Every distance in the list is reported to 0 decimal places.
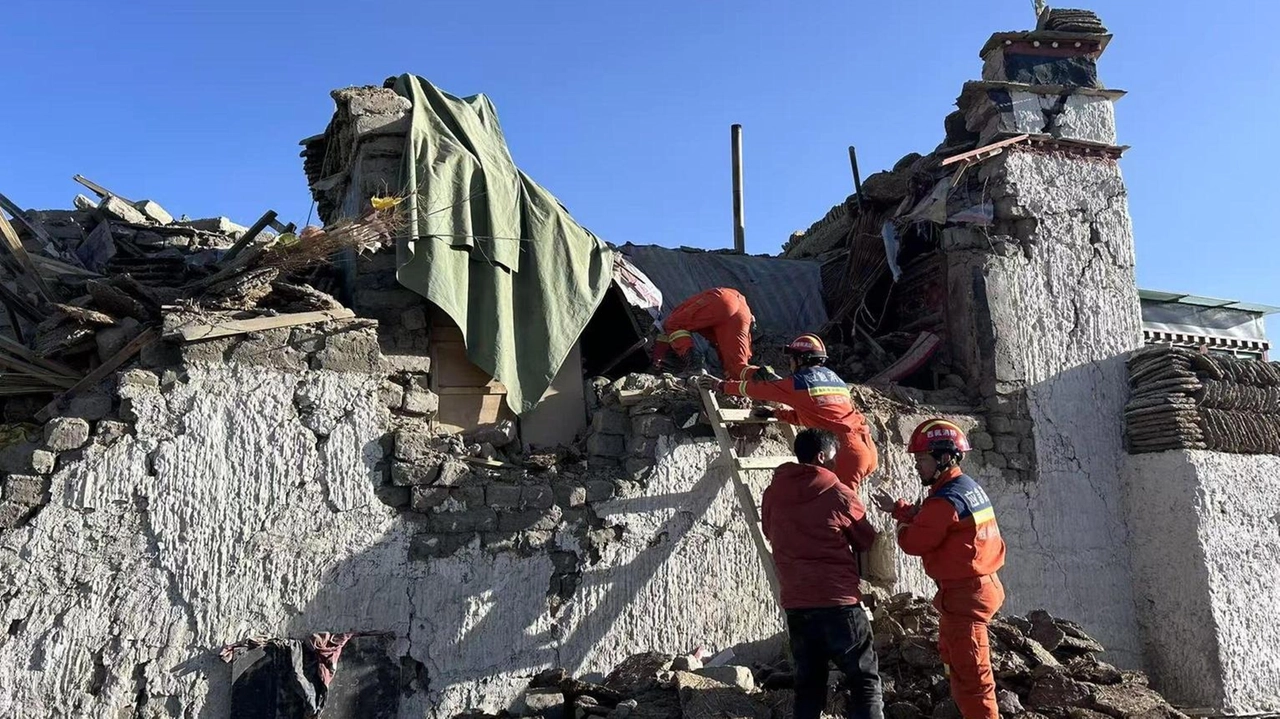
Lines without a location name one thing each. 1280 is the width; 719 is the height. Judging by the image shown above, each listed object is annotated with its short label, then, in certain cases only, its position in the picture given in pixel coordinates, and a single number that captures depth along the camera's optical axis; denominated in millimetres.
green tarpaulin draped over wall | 6180
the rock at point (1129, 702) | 5133
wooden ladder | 5735
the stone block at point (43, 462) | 5113
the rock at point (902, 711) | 5172
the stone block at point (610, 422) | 6376
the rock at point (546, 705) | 5332
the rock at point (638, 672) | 5447
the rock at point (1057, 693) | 5145
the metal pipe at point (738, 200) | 13453
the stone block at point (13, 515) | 5012
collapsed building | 5238
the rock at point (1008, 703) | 5105
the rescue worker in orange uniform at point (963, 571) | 4777
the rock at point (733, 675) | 5434
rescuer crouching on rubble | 6820
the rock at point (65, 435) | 5176
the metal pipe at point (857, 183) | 9253
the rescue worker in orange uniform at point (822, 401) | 5809
